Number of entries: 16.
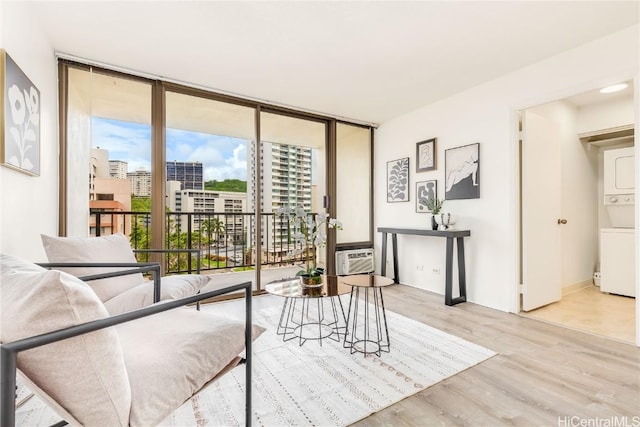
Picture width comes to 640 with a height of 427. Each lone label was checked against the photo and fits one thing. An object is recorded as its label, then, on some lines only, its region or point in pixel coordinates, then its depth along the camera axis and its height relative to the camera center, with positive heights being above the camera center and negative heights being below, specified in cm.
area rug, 149 -98
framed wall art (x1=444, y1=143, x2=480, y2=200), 340 +49
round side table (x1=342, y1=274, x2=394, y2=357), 220 -97
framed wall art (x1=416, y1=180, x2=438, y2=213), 389 +29
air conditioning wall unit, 442 -70
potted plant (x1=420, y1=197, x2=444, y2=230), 370 +9
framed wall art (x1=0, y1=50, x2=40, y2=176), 154 +55
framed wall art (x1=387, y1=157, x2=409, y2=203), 432 +50
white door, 309 +2
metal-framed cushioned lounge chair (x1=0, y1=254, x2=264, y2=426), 68 -34
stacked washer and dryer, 360 -18
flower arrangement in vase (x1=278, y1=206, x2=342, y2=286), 226 -15
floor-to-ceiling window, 290 +56
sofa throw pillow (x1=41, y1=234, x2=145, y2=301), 167 -23
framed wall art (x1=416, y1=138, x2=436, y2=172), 391 +78
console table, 329 -48
